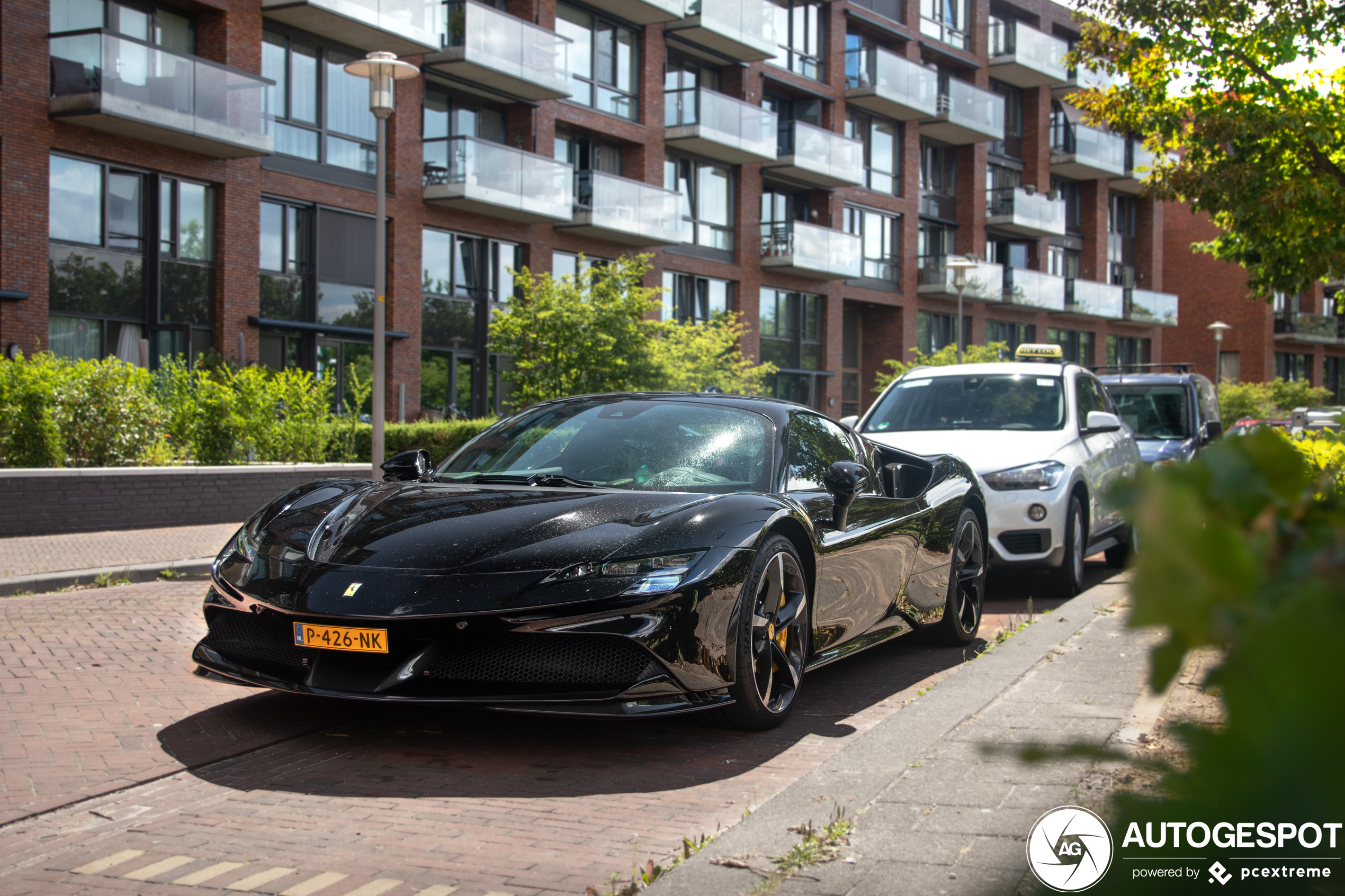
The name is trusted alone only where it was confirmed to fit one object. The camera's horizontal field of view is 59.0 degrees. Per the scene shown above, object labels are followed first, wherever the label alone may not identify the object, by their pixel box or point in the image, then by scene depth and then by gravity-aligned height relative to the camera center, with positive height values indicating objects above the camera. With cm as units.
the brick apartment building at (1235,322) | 5847 +549
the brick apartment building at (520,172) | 1978 +567
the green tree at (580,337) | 1944 +147
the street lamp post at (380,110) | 1266 +343
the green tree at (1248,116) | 1142 +318
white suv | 873 -10
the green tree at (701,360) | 2053 +124
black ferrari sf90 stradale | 414 -55
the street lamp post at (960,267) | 2717 +373
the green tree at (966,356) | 3064 +192
